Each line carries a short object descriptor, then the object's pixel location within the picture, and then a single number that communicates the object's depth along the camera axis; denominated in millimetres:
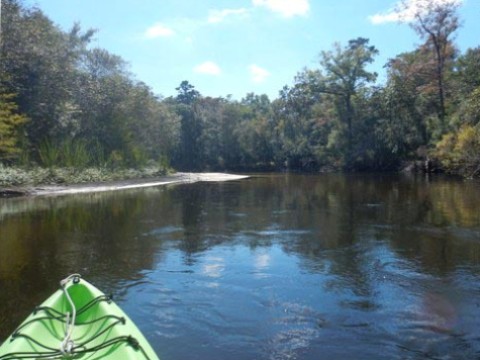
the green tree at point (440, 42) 38625
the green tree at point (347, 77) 52500
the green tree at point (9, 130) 22500
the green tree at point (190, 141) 68000
